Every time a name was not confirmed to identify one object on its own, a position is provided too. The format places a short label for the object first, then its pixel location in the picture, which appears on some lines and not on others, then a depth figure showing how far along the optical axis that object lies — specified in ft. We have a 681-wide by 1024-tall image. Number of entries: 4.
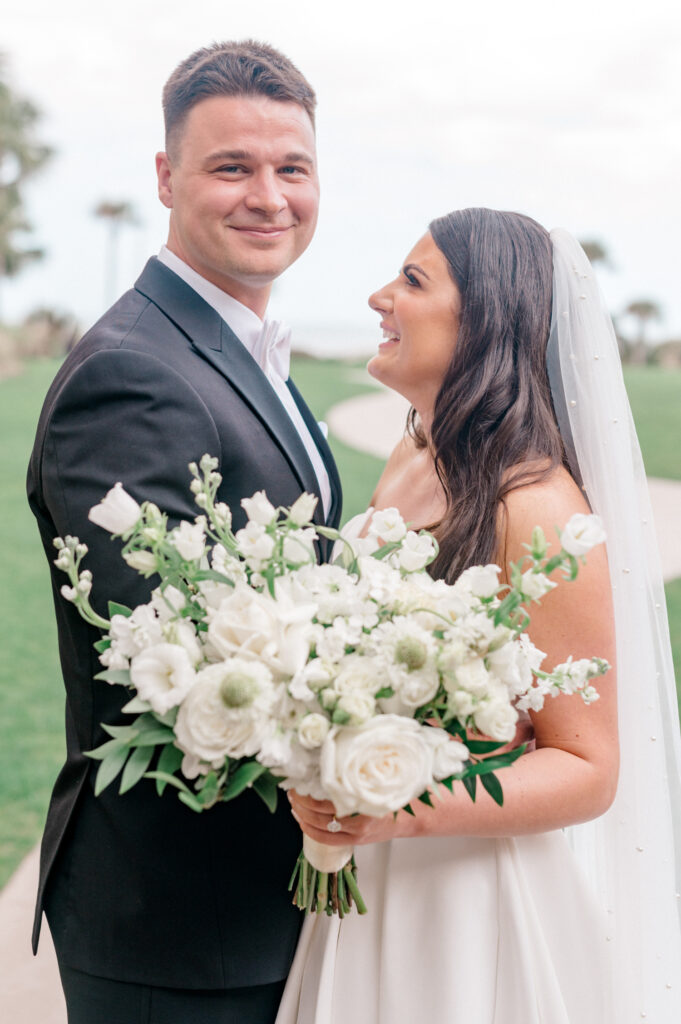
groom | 6.68
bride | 6.97
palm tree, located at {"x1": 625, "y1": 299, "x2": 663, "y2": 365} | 97.25
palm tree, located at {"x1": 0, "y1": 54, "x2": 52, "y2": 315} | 78.07
